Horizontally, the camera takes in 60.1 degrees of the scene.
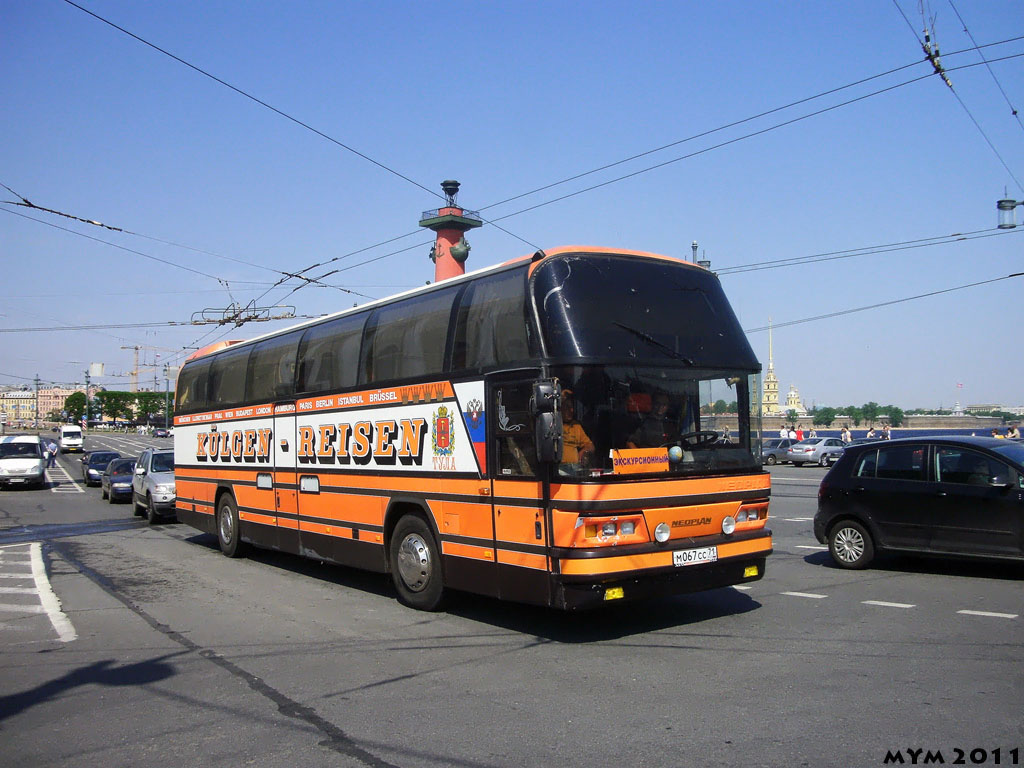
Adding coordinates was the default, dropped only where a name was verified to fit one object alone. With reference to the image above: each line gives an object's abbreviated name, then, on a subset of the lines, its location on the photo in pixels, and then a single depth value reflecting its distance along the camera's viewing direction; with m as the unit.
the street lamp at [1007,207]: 20.34
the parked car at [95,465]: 34.78
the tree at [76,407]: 151.00
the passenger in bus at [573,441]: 7.29
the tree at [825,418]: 101.69
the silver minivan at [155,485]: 20.72
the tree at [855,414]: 110.94
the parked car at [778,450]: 48.99
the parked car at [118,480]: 26.48
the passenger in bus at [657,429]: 7.61
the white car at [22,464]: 33.09
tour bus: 7.36
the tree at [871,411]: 108.92
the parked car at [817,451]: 45.91
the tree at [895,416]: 97.34
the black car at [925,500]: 9.95
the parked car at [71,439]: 74.12
